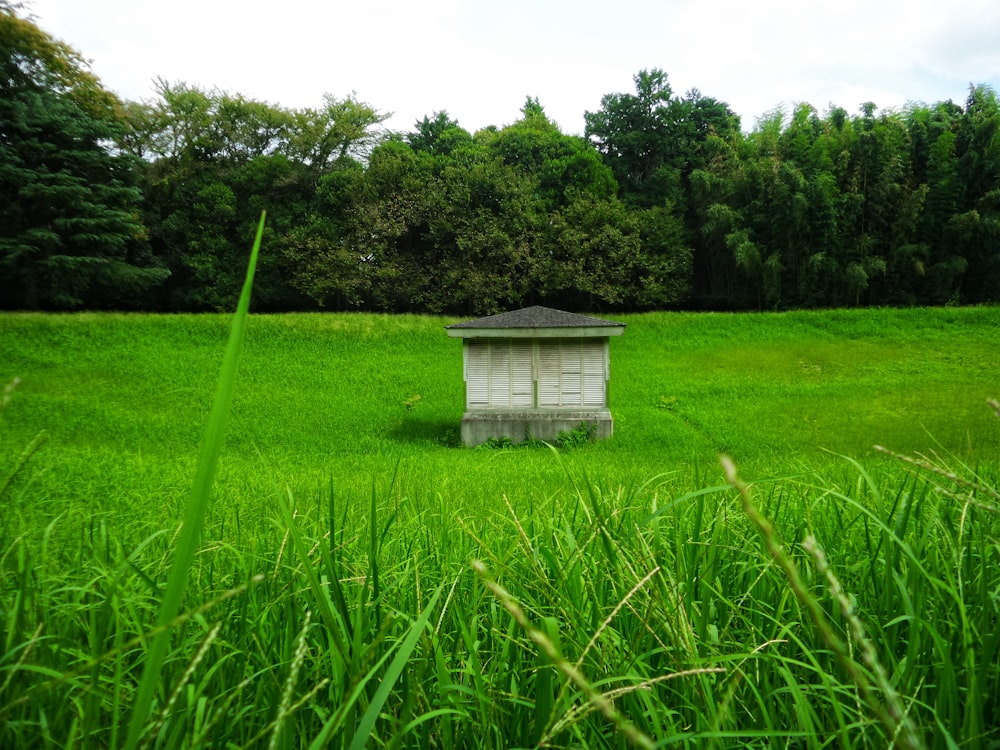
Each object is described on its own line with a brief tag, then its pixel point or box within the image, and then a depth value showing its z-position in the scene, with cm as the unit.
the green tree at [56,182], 2138
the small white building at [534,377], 1178
